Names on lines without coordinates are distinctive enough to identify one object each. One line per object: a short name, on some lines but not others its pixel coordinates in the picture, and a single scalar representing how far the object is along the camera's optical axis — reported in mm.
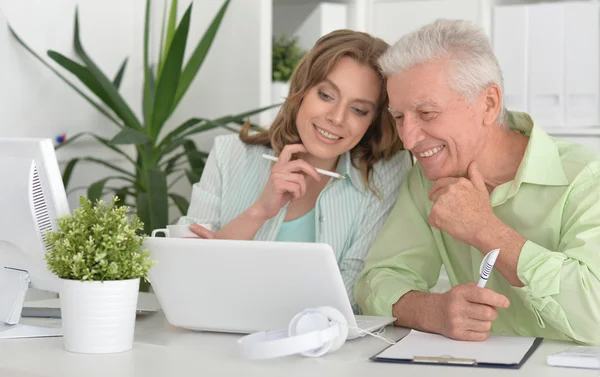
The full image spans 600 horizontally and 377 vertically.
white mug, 2147
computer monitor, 1917
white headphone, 1742
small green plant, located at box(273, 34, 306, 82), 3270
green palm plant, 2928
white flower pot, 1832
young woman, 2356
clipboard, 1758
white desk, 1717
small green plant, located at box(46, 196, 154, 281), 1830
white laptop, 1847
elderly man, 1943
